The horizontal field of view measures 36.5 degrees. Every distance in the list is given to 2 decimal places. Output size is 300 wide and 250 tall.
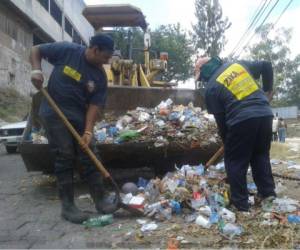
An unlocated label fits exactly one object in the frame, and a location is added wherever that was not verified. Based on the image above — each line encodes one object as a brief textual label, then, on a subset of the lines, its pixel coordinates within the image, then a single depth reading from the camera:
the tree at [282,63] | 47.91
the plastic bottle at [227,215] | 3.49
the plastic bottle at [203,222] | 3.45
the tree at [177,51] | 39.25
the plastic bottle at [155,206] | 3.83
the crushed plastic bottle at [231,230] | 3.21
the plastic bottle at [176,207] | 3.87
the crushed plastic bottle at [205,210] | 3.65
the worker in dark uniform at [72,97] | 3.95
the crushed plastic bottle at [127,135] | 5.14
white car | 10.32
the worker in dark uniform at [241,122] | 3.80
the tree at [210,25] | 35.94
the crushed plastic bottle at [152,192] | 4.09
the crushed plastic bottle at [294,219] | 3.43
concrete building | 19.39
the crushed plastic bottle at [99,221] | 3.65
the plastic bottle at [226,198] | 3.90
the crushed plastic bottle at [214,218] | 3.48
